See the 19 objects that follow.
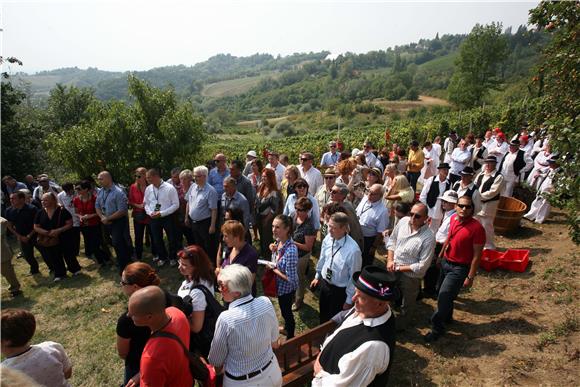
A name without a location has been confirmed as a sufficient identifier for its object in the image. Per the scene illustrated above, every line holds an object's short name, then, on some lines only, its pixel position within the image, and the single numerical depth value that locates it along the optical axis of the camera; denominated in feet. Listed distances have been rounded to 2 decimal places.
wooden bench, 12.16
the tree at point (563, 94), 11.34
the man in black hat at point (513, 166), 30.19
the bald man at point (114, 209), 22.60
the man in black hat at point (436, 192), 22.58
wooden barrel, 26.43
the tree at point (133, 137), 30.78
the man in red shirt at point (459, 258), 15.16
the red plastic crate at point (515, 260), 21.49
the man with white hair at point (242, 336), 9.12
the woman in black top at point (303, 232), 16.19
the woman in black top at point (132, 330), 9.37
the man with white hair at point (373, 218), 18.11
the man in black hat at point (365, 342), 8.02
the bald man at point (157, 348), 7.80
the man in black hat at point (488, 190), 22.26
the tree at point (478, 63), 131.95
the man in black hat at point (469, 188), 19.84
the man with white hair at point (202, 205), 20.88
